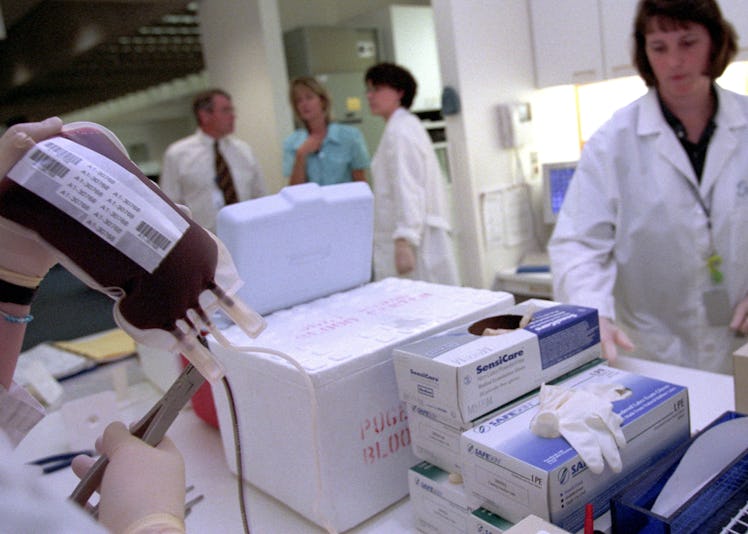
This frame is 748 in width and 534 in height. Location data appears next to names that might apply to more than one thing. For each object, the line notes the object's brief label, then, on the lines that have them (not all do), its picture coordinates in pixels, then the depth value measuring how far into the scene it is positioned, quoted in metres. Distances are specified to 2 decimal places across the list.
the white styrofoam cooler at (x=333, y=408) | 0.89
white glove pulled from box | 0.71
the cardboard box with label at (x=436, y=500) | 0.81
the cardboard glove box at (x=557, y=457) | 0.68
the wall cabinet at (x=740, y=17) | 2.38
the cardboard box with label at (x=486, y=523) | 0.73
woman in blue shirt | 3.29
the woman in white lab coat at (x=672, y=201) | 1.57
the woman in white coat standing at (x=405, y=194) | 2.81
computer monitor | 3.06
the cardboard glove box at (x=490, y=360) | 0.79
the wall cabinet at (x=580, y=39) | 2.74
